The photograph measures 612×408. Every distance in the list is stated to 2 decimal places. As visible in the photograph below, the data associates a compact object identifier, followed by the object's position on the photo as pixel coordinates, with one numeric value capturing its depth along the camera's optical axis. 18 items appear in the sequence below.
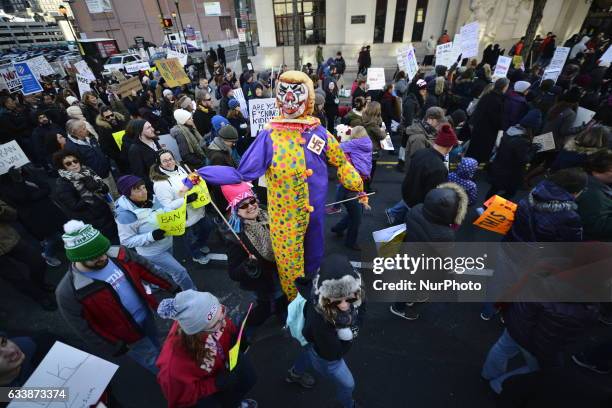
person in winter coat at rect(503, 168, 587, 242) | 2.38
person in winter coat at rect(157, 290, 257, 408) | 1.77
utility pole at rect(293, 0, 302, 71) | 13.57
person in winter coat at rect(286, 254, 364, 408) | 1.85
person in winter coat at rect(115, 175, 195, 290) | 2.94
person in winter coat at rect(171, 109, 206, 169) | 4.94
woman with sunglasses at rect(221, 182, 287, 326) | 2.61
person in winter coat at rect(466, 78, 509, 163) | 5.34
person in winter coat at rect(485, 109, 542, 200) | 4.25
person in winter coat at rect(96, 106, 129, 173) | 5.43
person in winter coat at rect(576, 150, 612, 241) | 2.74
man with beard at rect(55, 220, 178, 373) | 2.09
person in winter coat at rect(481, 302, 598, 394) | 1.93
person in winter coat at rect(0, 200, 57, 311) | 3.21
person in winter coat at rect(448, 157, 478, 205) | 3.84
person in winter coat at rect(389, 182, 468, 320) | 2.53
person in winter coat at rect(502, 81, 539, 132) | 5.82
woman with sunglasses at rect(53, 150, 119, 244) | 3.33
